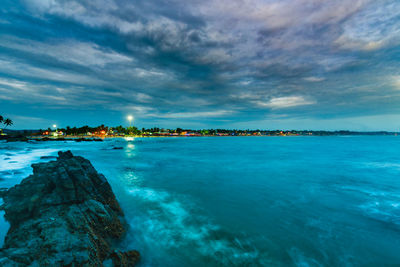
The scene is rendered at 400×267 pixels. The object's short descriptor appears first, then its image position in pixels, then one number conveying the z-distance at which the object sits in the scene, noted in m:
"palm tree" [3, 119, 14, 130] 121.42
